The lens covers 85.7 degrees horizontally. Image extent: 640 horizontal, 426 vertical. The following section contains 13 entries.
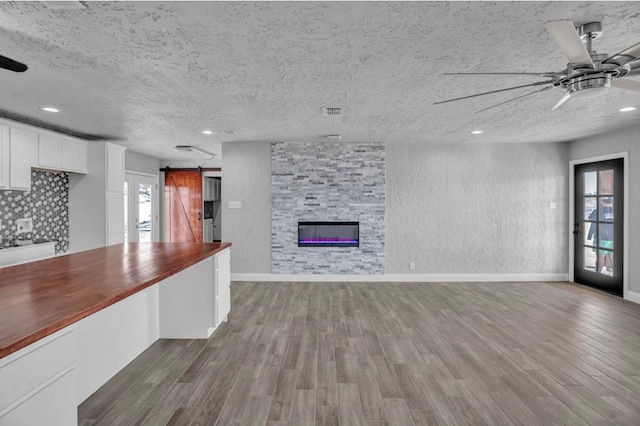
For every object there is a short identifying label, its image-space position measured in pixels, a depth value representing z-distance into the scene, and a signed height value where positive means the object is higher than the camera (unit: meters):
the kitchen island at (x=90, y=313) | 1.18 -0.55
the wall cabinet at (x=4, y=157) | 3.84 +0.60
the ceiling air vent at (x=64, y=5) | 1.74 +1.06
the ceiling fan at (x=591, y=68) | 1.82 +0.82
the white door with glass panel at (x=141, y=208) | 6.86 +0.05
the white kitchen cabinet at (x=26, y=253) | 3.90 -0.52
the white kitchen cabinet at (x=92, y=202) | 5.27 +0.13
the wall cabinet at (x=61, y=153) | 4.42 +0.78
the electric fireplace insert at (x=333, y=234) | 5.85 -0.40
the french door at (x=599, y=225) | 4.92 -0.22
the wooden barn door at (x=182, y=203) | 8.24 +0.18
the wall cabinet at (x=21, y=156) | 3.98 +0.65
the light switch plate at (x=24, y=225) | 4.45 -0.19
